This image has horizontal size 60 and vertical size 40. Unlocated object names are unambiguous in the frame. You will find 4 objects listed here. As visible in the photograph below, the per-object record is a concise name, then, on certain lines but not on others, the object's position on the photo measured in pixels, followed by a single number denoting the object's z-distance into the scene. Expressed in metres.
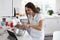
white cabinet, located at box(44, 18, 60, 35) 5.00
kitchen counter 1.87
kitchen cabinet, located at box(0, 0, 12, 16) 2.67
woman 2.36
